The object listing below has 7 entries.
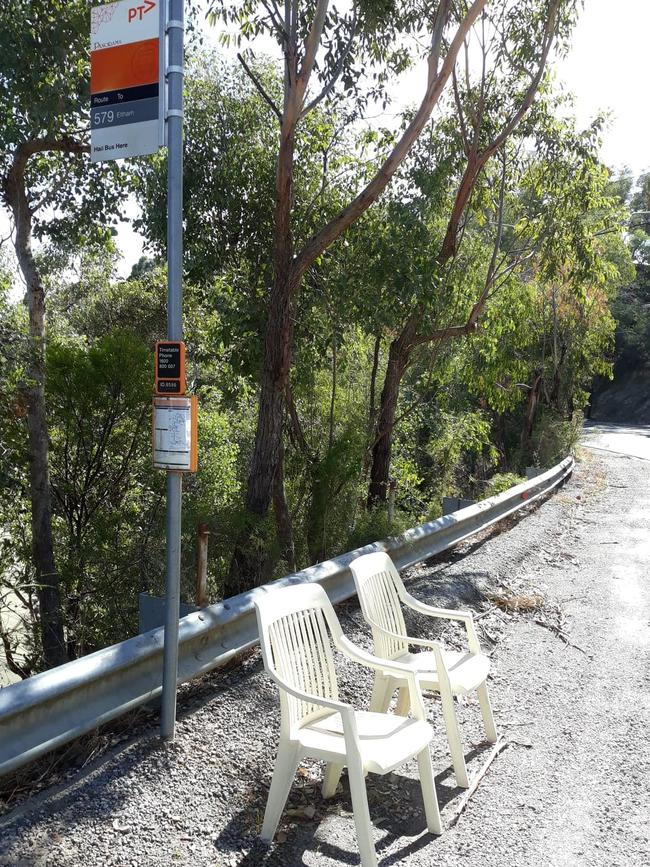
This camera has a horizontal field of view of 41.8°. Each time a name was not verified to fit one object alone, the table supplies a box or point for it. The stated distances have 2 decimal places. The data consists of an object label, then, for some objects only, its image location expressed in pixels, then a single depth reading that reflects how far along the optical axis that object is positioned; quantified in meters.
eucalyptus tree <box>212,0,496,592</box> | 7.56
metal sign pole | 3.87
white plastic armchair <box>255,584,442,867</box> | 3.29
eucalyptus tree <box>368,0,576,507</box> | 10.45
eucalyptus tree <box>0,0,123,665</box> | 7.35
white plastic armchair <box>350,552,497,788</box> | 4.09
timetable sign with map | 3.87
